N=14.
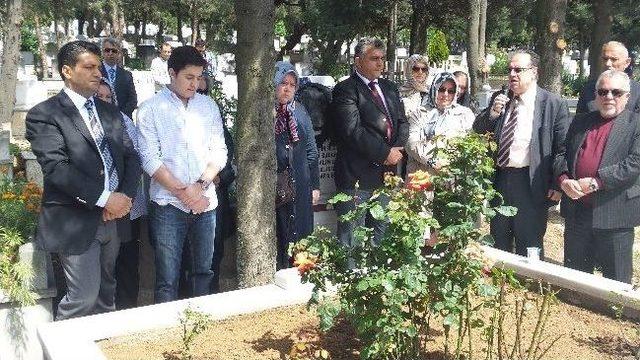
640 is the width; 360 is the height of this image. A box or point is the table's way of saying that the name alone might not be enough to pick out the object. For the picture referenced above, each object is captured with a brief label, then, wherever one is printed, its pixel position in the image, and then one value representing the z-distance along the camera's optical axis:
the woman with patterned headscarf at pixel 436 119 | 5.46
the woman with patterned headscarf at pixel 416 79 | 6.31
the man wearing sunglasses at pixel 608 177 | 4.43
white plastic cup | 4.22
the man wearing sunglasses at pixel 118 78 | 6.15
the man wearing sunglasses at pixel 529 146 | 4.89
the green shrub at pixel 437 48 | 25.23
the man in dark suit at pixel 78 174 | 3.74
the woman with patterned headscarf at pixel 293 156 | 4.95
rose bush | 2.71
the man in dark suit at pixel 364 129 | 5.11
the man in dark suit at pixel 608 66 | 5.43
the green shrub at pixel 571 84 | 24.20
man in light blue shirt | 4.15
